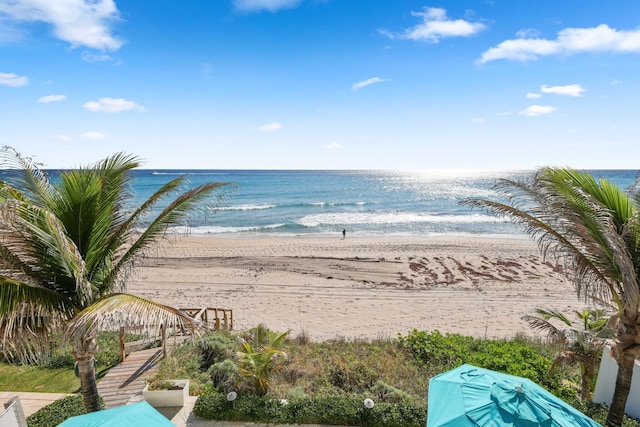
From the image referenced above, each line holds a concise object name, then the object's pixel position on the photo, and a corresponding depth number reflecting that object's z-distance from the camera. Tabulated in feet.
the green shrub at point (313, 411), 23.73
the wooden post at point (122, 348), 33.86
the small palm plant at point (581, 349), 25.82
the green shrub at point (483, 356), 29.28
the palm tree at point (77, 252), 14.52
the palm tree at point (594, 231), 17.40
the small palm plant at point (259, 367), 26.76
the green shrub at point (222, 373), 28.71
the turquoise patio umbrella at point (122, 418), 15.01
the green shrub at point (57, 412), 22.45
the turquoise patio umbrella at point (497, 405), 15.24
